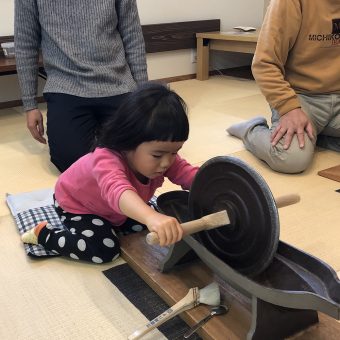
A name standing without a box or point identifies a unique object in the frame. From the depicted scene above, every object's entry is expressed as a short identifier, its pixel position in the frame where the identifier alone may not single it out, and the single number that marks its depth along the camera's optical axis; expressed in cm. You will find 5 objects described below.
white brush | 83
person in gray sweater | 172
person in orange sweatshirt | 166
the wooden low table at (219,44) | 312
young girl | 92
